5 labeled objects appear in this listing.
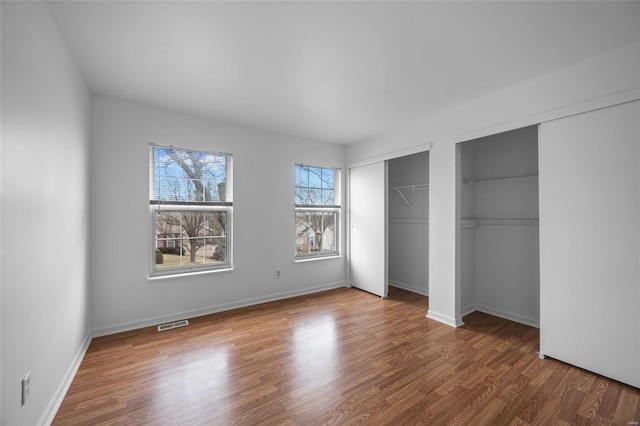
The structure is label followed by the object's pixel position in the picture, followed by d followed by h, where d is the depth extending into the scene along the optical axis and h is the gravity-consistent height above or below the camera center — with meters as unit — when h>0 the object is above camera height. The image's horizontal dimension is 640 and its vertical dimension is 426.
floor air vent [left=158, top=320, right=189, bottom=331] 3.12 -1.30
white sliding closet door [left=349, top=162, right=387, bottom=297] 4.27 -0.21
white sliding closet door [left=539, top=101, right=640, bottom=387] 2.05 -0.22
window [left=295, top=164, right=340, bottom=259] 4.51 +0.05
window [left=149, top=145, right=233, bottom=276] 3.31 +0.06
